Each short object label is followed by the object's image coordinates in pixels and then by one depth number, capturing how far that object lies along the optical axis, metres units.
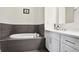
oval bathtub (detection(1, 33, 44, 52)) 1.56
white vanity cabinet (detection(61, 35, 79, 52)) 1.37
